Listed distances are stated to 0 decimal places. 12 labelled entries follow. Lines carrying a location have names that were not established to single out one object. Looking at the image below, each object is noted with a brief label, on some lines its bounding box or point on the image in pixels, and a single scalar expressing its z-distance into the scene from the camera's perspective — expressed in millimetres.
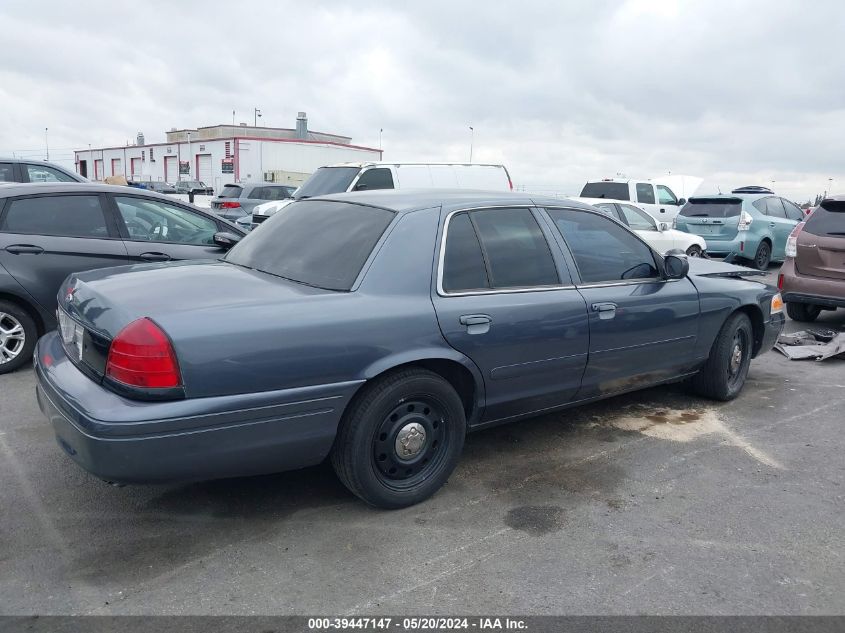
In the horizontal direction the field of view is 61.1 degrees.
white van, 12008
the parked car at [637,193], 16625
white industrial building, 44562
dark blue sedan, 2938
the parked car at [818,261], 7793
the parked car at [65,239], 5617
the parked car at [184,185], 39056
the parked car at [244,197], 17703
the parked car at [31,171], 10539
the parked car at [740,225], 13773
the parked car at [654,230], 11992
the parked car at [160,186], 35694
